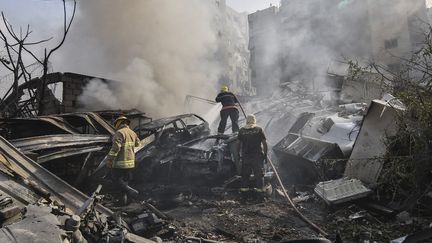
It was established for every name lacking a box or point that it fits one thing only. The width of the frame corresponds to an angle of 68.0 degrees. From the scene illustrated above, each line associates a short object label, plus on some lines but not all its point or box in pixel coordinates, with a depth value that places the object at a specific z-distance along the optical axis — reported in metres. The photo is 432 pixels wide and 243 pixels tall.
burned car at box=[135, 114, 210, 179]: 7.28
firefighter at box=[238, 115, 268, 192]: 6.45
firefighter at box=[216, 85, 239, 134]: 9.25
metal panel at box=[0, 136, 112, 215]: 4.05
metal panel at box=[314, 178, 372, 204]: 5.25
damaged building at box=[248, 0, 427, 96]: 26.22
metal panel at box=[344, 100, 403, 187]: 5.61
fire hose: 4.39
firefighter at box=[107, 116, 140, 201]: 5.82
